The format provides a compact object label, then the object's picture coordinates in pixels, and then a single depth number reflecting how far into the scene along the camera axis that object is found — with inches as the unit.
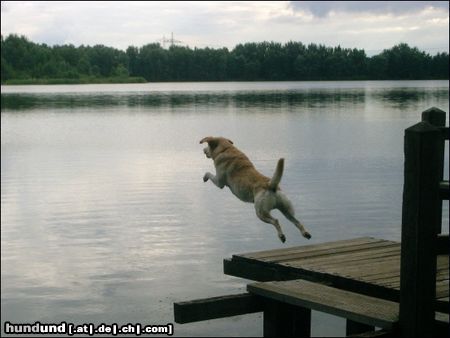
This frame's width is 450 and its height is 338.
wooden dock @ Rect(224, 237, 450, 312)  295.0
